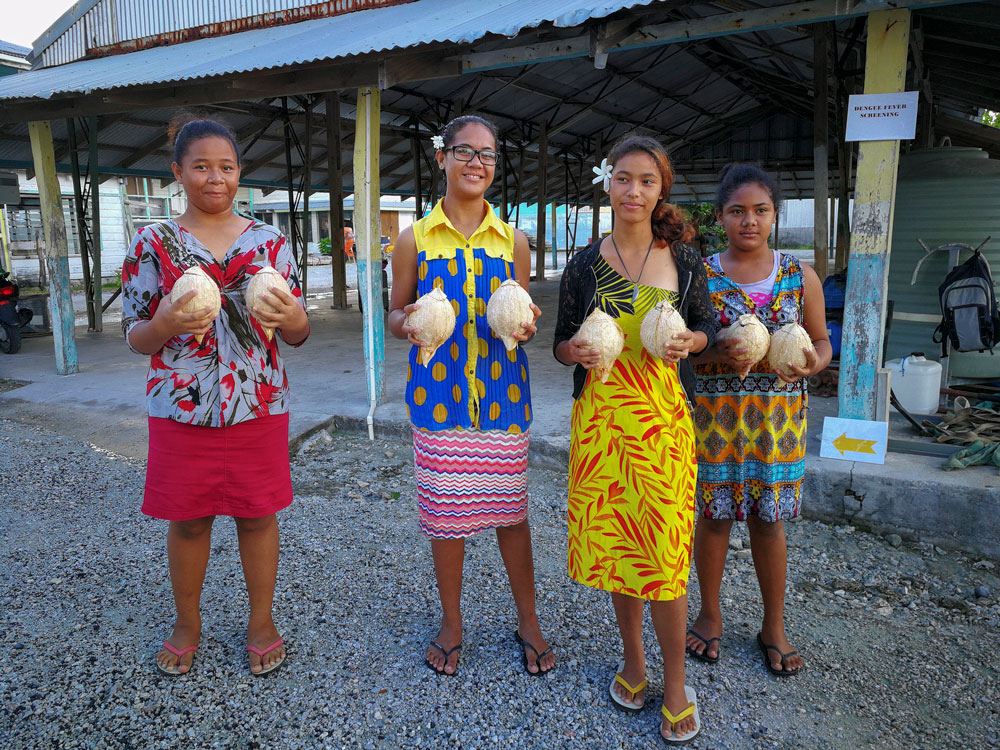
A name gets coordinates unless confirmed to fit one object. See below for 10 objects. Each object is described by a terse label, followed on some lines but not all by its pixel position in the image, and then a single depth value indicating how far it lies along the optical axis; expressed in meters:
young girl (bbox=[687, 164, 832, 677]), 2.25
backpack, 4.74
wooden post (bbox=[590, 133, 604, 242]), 14.67
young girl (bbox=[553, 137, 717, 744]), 2.01
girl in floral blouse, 2.11
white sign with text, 3.71
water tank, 5.16
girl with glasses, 2.25
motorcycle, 8.74
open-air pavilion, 4.08
